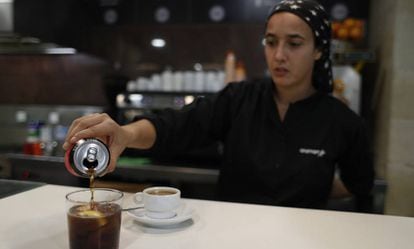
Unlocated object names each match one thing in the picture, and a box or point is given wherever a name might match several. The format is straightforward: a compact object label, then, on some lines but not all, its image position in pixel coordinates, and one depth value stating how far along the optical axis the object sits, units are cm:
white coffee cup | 89
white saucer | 87
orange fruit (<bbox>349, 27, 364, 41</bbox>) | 238
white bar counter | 80
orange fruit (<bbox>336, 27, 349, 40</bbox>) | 239
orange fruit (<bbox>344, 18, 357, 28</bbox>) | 240
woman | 134
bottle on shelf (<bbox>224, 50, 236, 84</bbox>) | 278
